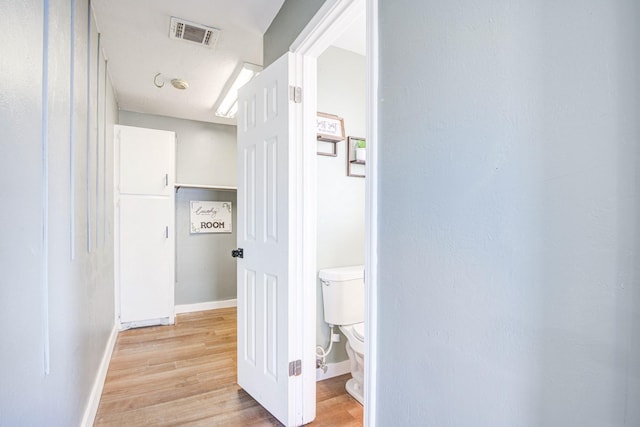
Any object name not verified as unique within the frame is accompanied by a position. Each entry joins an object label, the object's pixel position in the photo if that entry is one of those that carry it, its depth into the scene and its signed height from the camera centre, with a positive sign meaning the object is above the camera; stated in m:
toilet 2.08 -0.61
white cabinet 3.18 -0.15
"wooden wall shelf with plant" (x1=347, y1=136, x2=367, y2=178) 2.30 +0.42
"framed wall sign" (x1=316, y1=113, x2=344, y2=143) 2.18 +0.60
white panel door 1.69 -0.21
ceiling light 2.59 +1.18
